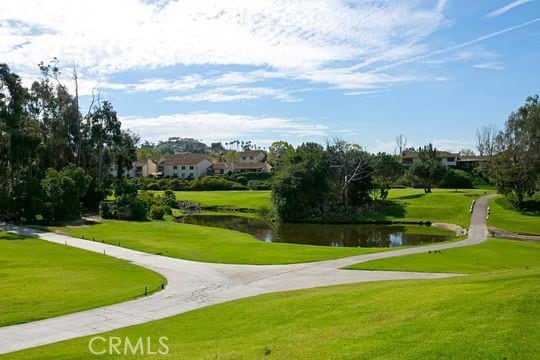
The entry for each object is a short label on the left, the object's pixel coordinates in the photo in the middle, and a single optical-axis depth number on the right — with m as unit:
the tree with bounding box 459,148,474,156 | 163.20
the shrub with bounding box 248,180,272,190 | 106.75
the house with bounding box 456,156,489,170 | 125.43
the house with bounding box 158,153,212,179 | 139.12
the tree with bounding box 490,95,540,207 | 60.00
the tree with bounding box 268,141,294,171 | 158.00
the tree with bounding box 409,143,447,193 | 81.00
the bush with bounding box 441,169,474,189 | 93.12
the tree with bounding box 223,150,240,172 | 157.82
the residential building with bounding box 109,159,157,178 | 145.75
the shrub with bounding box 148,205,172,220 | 60.35
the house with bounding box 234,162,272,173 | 139.38
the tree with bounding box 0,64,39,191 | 49.09
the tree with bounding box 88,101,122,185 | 72.31
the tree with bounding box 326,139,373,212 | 68.00
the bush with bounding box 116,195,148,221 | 55.03
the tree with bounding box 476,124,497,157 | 141.80
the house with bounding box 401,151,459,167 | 129.50
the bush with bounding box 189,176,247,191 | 107.00
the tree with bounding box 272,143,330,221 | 64.12
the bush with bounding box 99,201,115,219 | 55.31
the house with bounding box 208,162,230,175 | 143.50
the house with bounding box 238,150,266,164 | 162.00
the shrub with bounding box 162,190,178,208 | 77.33
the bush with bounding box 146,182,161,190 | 105.56
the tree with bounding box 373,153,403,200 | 74.62
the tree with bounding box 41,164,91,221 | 49.22
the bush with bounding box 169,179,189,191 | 107.78
